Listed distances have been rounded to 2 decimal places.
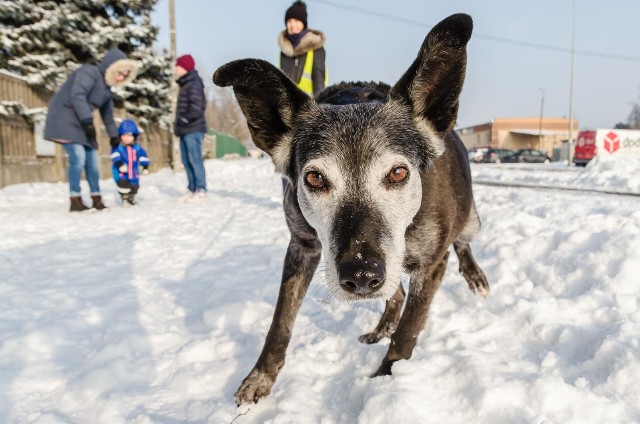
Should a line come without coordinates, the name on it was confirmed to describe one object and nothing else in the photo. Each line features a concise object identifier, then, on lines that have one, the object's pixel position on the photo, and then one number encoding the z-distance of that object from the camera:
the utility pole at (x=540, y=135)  62.28
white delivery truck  21.80
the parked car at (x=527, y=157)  39.06
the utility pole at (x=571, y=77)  28.34
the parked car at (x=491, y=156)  39.62
